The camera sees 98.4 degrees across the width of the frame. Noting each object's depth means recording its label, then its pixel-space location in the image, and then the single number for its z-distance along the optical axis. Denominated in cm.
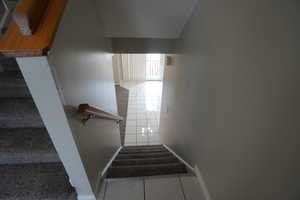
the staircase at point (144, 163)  142
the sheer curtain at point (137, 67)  570
